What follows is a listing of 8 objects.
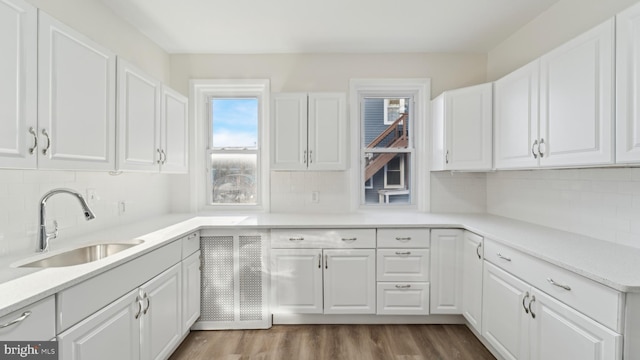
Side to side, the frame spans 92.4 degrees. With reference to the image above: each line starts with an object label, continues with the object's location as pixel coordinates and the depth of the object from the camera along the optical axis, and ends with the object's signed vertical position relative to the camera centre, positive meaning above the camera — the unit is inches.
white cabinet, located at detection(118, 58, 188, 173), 77.2 +15.4
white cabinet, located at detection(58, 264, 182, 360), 51.7 -30.6
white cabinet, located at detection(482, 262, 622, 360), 52.3 -30.2
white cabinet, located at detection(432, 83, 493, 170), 106.0 +18.3
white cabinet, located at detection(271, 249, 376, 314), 104.0 -35.3
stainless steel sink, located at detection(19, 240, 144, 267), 64.5 -18.3
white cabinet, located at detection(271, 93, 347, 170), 115.7 +18.0
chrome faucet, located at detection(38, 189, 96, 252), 65.1 -8.8
